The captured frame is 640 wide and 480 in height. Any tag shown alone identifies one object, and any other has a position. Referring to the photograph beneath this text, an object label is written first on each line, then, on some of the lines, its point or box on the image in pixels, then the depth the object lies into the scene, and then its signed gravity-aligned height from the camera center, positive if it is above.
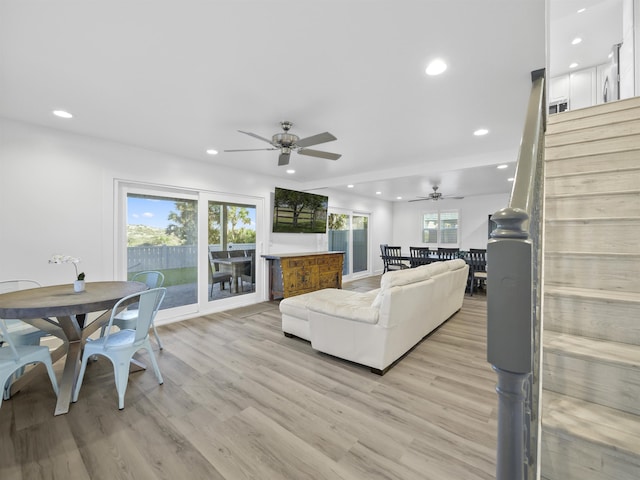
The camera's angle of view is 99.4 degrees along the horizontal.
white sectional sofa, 2.53 -0.82
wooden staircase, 0.95 -0.32
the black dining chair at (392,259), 7.25 -0.54
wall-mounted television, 5.62 +0.60
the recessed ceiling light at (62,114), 2.73 +1.26
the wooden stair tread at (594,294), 1.24 -0.26
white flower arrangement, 2.50 -0.21
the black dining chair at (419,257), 6.38 -0.44
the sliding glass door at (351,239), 7.61 -0.01
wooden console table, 5.18 -0.70
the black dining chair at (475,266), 5.79 -0.58
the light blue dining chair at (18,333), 2.27 -0.88
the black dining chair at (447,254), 6.27 -0.34
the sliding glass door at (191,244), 3.85 -0.10
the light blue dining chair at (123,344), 2.12 -0.88
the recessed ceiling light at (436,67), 1.97 +1.29
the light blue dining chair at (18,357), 1.88 -0.89
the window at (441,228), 8.65 +0.36
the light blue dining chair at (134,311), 2.84 -0.84
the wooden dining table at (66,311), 1.98 -0.55
